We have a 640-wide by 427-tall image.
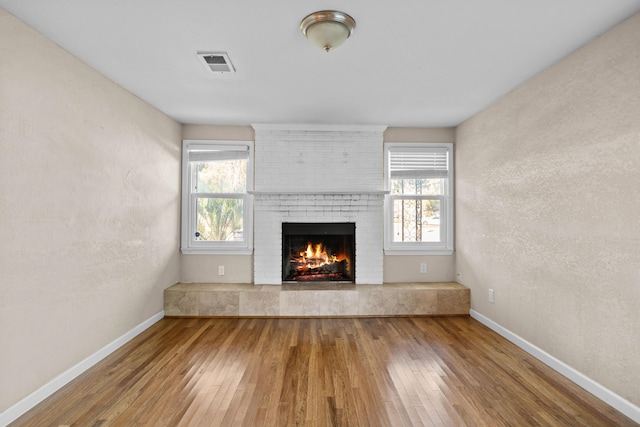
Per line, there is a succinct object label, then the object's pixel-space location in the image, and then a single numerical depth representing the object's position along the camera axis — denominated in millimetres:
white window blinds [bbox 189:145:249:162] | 4312
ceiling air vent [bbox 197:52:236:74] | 2396
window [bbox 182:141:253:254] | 4273
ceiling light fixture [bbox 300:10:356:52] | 1898
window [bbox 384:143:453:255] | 4391
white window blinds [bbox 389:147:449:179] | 4422
